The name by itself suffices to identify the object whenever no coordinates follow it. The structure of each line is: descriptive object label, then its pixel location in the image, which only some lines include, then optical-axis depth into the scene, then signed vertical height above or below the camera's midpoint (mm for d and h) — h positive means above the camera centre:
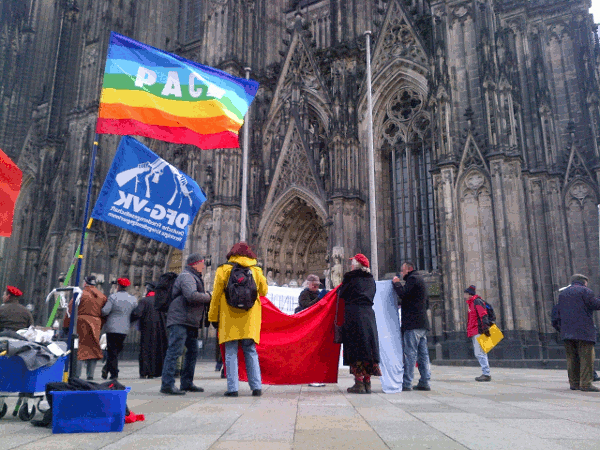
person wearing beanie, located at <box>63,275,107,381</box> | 8859 +148
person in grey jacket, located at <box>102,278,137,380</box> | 9062 +117
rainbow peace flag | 6660 +3316
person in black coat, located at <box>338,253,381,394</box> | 6953 +29
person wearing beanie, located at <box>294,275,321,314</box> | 9305 +616
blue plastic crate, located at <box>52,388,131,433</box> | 4023 -640
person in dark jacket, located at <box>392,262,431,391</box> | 7672 +60
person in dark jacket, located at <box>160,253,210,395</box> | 6723 +87
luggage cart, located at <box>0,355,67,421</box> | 4766 -496
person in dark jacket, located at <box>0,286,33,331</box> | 6570 +189
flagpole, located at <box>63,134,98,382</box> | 4934 -116
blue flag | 6348 +1776
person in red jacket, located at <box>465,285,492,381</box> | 9727 +112
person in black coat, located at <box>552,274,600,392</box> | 8000 -51
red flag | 6551 +1777
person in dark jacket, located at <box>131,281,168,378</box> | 9906 -236
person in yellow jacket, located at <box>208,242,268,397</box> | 6473 +43
